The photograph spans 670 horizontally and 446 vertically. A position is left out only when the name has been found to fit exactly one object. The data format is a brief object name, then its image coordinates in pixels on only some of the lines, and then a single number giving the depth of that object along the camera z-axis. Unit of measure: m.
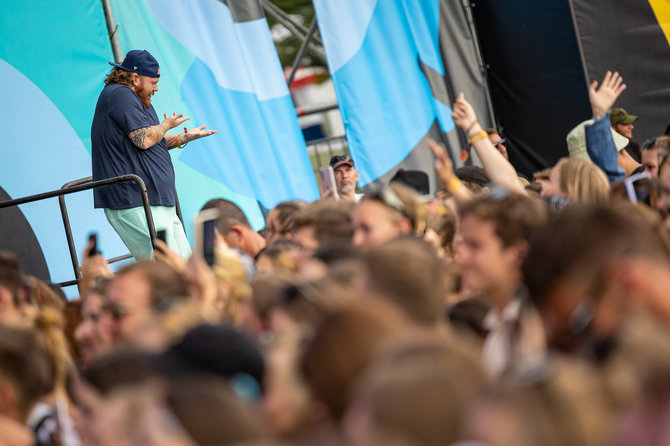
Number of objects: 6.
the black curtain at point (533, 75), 20.31
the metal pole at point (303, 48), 22.97
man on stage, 13.62
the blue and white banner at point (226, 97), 16.84
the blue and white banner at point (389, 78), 19.30
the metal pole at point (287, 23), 25.78
